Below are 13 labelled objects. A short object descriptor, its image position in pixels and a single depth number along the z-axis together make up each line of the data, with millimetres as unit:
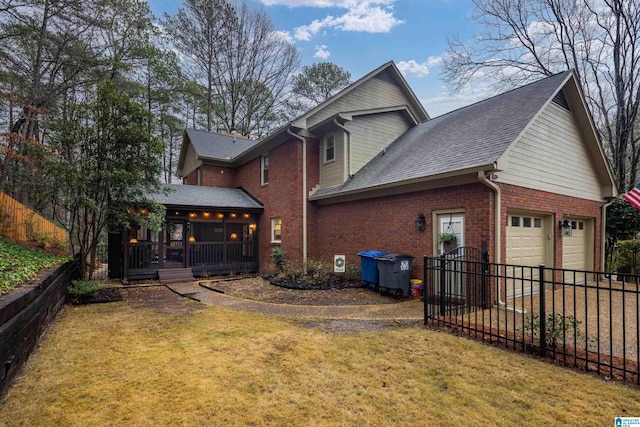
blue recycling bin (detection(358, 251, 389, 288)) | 8643
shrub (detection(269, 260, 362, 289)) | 9406
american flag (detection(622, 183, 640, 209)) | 8531
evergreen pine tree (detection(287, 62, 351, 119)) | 24625
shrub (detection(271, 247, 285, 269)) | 12049
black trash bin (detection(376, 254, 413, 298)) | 8000
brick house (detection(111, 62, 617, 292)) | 7496
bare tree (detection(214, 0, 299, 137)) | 22672
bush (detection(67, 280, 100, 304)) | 7461
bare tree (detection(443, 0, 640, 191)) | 13875
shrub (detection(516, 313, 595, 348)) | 4118
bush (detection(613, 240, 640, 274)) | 9867
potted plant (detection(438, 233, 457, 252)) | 7652
